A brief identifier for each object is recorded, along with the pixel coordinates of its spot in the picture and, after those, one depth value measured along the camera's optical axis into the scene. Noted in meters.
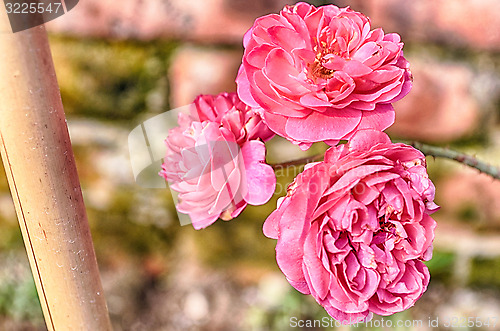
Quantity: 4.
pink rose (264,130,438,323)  0.45
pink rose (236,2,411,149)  0.46
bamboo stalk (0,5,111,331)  0.44
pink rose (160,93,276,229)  0.48
